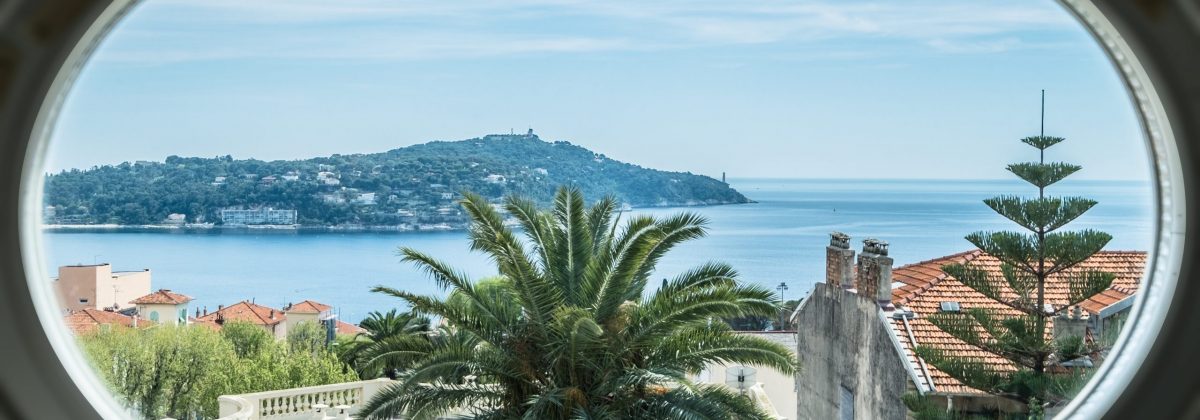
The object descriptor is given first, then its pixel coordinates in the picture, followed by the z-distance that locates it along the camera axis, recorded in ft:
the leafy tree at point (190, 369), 51.42
